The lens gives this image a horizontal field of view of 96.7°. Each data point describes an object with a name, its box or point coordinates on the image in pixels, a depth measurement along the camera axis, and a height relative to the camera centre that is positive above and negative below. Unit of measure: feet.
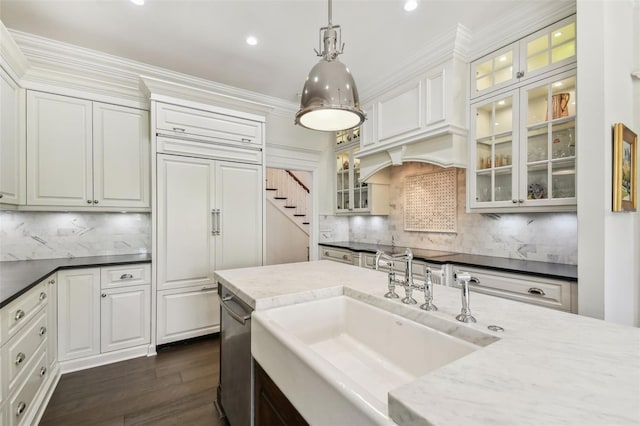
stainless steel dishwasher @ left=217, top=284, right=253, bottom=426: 4.56 -2.65
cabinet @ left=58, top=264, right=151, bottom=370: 8.16 -2.97
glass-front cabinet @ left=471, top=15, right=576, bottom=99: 7.33 +4.39
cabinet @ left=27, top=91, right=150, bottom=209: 8.57 +1.92
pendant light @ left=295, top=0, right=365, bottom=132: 4.84 +2.19
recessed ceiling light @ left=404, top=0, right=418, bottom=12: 7.41 +5.49
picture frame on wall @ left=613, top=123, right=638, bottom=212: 5.93 +0.98
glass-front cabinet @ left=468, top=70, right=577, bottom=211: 7.36 +1.89
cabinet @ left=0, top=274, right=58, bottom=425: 4.98 -2.95
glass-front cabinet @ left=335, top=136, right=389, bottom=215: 13.44 +1.27
